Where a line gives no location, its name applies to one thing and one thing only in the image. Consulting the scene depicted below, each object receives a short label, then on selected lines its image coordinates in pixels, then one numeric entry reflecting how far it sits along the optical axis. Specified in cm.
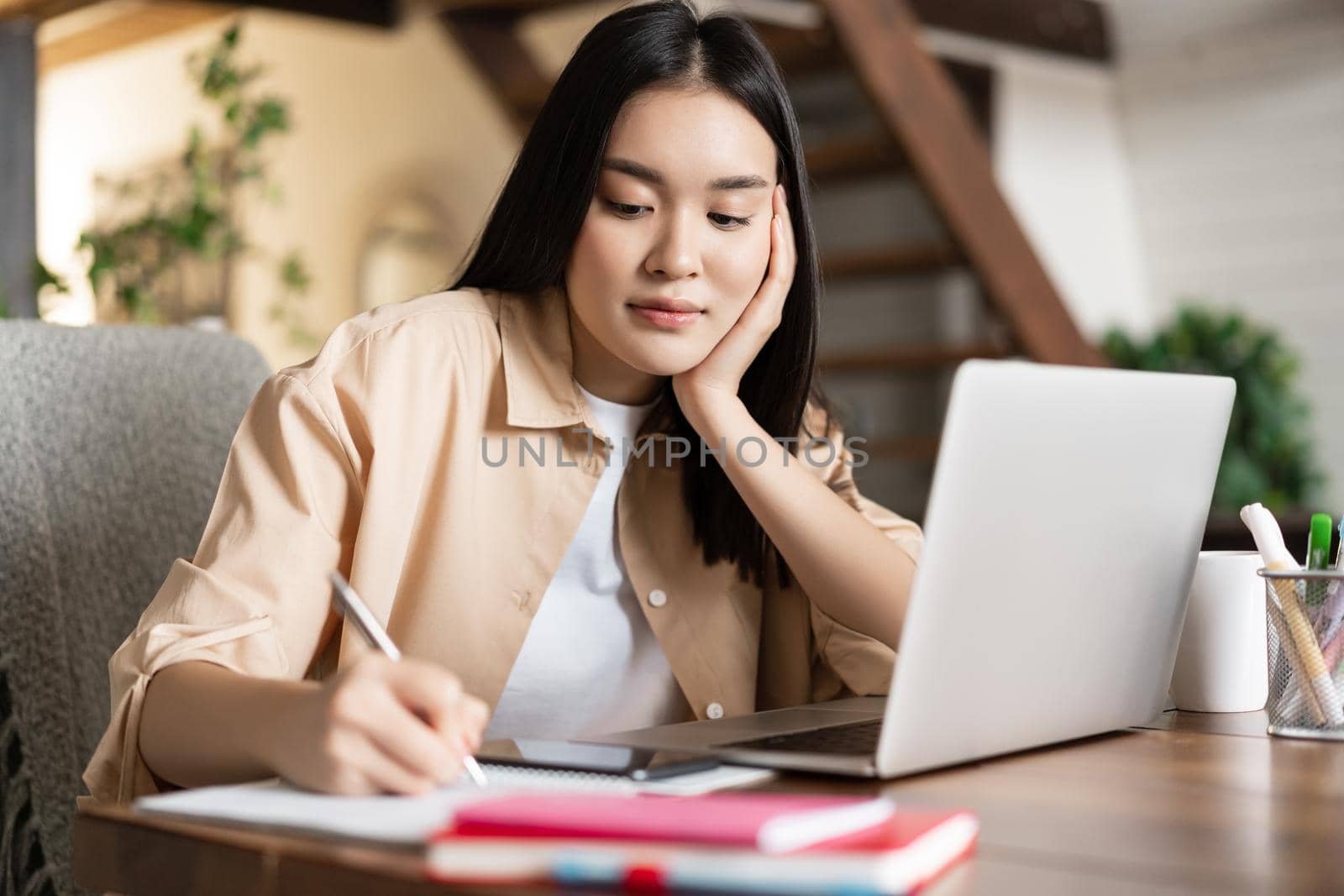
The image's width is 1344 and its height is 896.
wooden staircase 378
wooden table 67
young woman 122
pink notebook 63
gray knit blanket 142
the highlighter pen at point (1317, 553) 107
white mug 122
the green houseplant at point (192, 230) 244
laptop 86
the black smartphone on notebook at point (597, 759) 86
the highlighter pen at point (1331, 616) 106
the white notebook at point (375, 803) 72
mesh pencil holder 106
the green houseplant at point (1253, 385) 511
